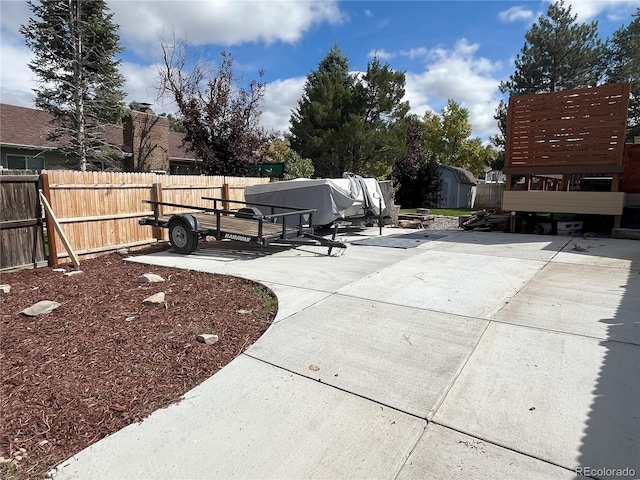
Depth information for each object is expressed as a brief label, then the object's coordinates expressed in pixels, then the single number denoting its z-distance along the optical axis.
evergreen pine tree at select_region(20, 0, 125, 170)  15.40
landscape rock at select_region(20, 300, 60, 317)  4.39
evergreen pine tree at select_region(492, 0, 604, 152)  23.30
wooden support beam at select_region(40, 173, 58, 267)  6.93
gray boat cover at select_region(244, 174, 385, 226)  9.52
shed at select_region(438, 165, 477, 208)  28.89
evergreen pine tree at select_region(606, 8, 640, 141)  24.11
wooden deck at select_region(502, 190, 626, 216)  10.82
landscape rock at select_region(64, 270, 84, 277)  6.33
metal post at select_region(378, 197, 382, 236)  11.04
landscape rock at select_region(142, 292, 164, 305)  4.80
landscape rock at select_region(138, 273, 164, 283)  5.81
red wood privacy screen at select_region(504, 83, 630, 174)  10.56
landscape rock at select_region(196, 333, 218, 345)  3.76
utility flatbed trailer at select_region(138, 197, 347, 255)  7.62
